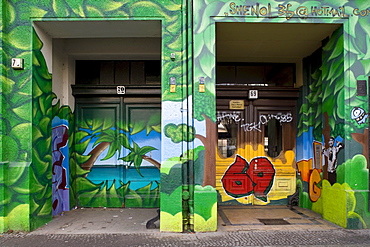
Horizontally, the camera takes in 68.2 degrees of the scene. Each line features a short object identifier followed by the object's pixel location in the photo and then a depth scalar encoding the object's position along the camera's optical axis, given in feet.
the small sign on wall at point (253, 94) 23.93
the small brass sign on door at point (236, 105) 24.30
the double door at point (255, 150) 23.95
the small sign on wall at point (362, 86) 17.92
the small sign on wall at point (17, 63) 17.60
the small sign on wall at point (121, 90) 23.45
